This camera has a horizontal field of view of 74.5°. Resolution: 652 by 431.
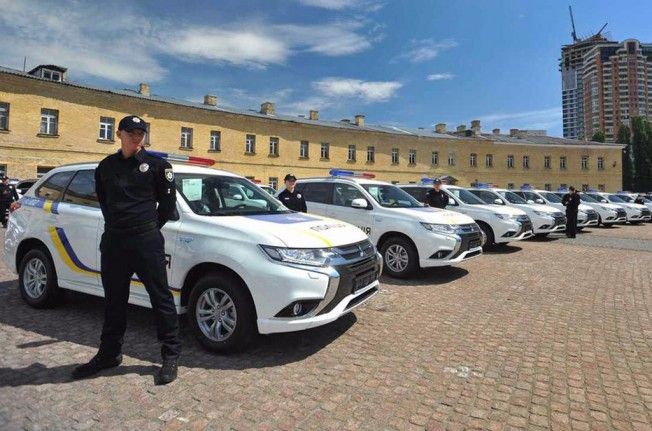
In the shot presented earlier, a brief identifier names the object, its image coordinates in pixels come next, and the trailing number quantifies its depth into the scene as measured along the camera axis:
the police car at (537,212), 14.13
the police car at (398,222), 7.62
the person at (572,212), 15.80
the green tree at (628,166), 62.94
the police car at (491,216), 11.62
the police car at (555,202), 18.02
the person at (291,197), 8.45
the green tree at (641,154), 61.41
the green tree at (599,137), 68.10
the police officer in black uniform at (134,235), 3.58
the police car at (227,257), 3.88
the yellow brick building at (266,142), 28.22
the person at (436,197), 11.39
